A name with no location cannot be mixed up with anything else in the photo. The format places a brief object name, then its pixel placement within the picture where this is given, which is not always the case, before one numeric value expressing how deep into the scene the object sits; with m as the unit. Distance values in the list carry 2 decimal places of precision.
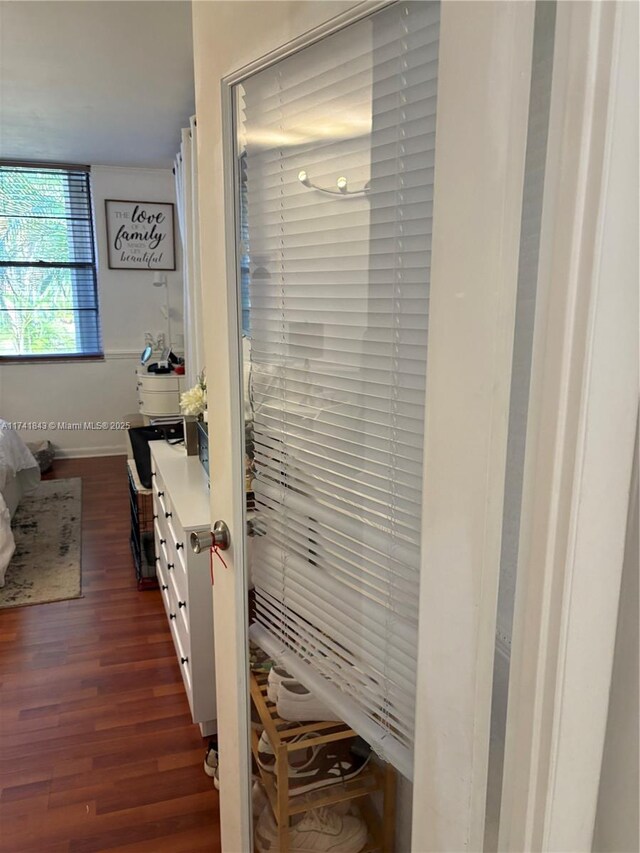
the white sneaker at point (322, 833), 1.18
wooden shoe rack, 1.04
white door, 0.60
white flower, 2.42
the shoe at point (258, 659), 1.24
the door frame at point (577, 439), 0.56
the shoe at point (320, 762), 1.08
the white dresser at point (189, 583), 1.93
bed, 3.65
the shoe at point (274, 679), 1.21
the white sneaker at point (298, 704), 1.12
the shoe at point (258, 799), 1.29
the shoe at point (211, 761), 1.91
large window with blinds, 5.13
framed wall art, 5.29
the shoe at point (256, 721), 1.27
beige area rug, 3.10
